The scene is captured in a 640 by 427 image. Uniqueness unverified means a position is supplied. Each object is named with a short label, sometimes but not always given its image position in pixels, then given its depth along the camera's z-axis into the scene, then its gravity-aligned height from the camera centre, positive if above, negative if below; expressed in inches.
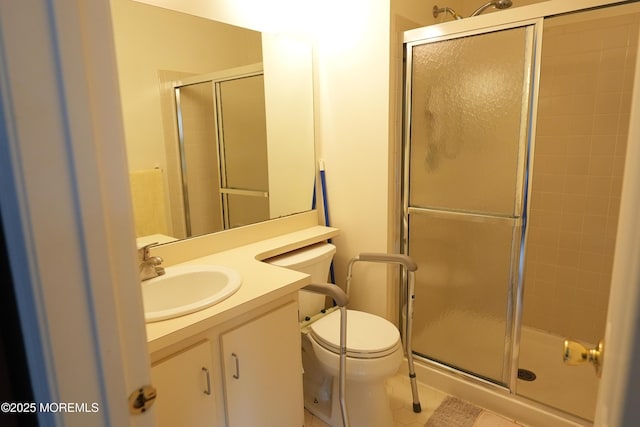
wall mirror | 62.1 +5.4
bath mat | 74.5 -52.2
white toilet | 65.1 -34.6
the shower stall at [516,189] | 70.7 -9.5
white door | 16.4 -2.3
